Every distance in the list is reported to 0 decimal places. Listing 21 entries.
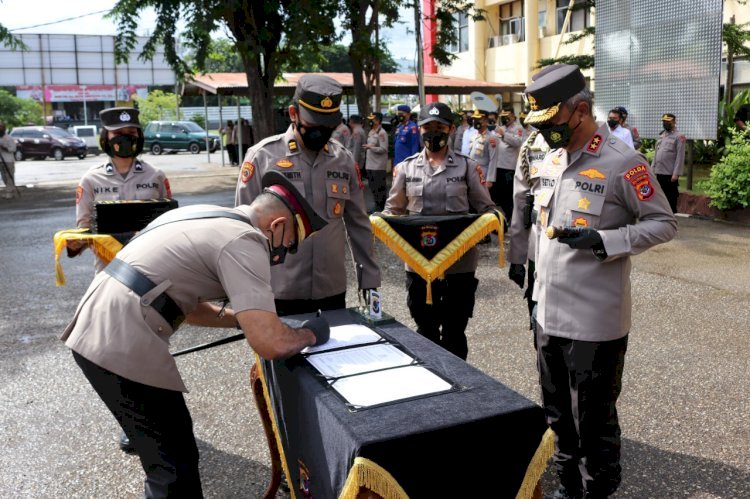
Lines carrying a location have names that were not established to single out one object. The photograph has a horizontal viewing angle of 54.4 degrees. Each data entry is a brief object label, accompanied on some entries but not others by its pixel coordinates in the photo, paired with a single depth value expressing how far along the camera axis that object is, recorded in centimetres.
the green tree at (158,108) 4919
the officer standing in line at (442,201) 513
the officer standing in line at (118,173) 507
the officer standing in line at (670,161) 1247
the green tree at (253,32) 1257
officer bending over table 255
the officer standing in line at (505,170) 1211
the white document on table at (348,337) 307
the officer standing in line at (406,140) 1534
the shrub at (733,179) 1143
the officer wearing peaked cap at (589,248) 322
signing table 229
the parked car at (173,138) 3531
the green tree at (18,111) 4772
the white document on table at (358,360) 282
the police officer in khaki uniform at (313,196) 412
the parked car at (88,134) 4108
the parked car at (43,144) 3322
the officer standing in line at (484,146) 1205
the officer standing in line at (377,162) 1461
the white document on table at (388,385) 254
